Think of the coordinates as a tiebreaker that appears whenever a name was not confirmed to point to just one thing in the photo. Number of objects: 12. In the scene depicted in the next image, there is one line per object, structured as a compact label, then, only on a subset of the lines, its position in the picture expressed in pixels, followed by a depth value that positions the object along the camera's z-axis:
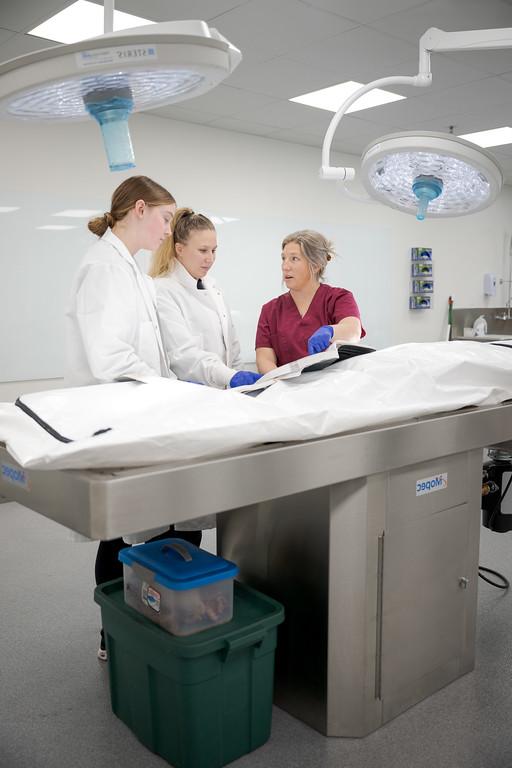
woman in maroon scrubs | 2.76
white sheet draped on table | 1.22
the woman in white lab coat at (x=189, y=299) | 2.44
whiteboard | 4.08
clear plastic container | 1.56
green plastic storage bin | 1.54
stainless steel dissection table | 1.45
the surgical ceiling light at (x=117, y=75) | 1.07
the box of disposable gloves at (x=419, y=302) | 6.57
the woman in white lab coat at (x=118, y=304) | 2.00
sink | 5.82
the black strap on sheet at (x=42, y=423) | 1.25
